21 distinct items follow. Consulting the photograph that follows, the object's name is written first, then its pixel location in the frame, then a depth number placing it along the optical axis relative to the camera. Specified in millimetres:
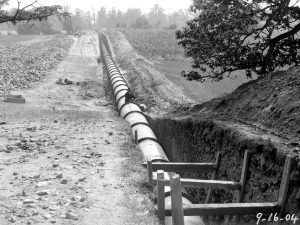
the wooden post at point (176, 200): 4762
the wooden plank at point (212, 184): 6609
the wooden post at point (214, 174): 7857
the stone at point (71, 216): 6785
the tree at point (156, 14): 177825
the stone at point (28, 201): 7305
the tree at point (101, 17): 167025
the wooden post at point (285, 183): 5348
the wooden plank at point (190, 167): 8008
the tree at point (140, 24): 96812
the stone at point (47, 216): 6759
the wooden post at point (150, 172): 7565
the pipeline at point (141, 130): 7410
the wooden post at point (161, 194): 5532
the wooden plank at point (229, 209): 5430
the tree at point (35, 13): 10766
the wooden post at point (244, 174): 6613
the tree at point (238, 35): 11078
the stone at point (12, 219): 6521
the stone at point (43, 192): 7734
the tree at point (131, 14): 149000
